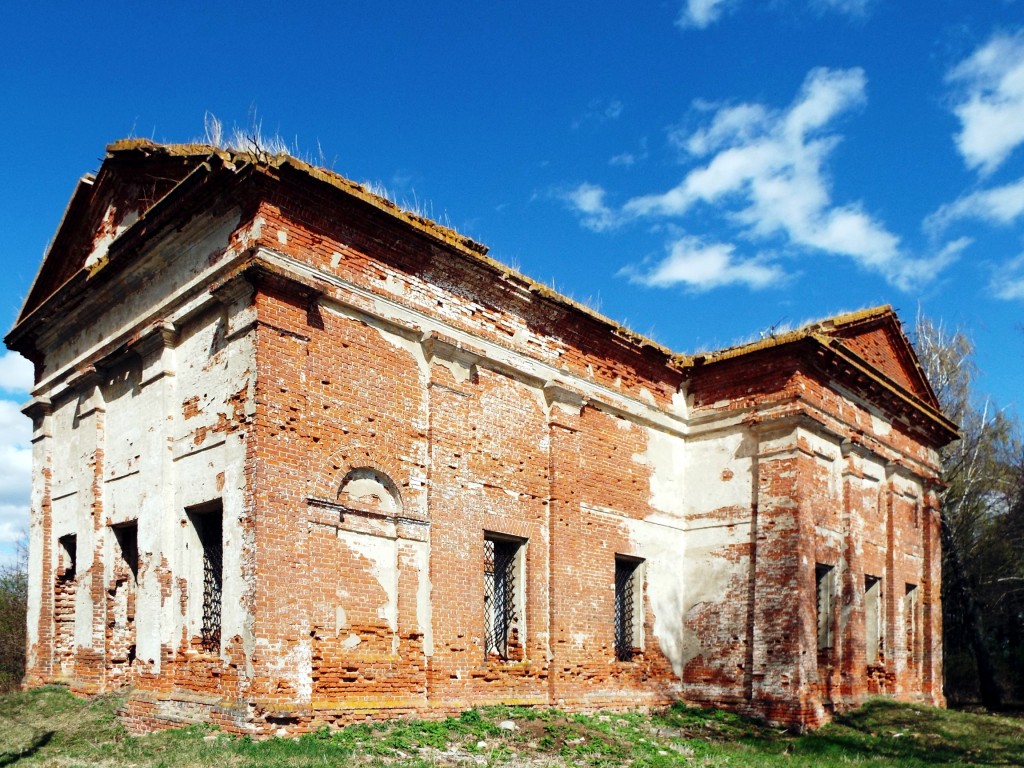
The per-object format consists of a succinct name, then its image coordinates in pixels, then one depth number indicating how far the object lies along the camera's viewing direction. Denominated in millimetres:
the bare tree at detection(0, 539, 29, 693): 17422
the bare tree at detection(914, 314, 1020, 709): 24000
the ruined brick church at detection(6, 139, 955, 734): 9547
